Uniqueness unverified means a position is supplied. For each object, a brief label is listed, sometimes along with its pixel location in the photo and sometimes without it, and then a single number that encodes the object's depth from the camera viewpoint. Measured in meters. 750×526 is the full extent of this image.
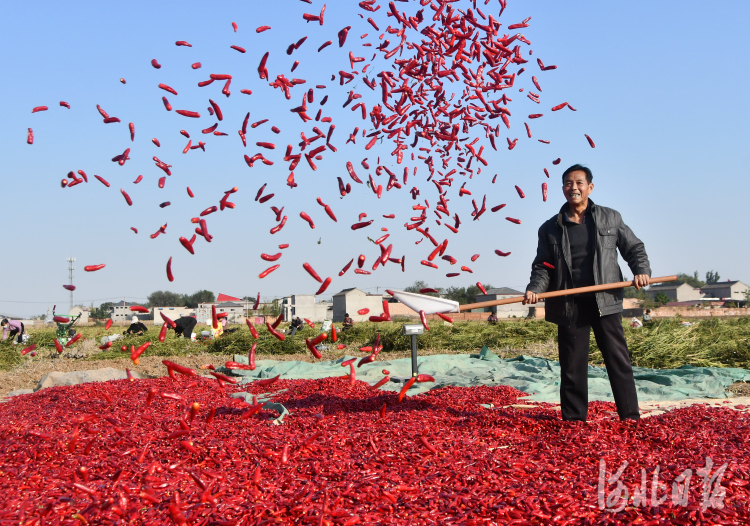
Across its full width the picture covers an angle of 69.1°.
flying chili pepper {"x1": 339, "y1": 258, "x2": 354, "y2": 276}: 4.67
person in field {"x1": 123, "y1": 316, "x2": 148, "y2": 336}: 18.39
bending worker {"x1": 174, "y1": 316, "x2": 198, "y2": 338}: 16.58
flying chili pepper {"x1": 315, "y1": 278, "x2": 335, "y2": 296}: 4.65
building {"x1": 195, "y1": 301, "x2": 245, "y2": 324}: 39.69
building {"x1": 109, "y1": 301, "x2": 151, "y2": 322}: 70.47
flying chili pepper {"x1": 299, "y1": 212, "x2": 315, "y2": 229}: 5.17
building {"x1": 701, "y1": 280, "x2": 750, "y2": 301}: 95.19
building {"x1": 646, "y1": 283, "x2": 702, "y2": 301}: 87.00
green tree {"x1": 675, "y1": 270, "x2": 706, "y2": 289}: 110.22
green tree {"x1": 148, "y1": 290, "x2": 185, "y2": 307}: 90.06
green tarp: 6.19
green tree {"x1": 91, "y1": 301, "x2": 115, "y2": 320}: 61.24
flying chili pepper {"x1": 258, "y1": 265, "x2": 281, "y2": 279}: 4.77
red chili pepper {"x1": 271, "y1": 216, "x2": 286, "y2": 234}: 5.13
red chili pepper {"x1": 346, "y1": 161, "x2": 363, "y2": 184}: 5.56
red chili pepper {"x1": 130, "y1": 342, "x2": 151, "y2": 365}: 4.72
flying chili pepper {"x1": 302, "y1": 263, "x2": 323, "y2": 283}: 4.61
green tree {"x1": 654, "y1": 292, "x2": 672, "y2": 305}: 57.11
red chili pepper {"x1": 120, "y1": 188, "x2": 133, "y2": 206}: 5.18
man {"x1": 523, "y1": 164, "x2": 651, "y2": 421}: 4.16
